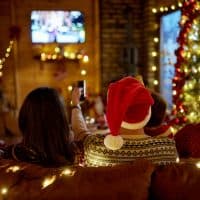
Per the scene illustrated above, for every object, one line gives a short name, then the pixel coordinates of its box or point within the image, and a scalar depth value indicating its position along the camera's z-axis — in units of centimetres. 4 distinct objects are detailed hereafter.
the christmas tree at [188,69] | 566
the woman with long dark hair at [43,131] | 271
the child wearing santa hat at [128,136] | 257
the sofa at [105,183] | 231
